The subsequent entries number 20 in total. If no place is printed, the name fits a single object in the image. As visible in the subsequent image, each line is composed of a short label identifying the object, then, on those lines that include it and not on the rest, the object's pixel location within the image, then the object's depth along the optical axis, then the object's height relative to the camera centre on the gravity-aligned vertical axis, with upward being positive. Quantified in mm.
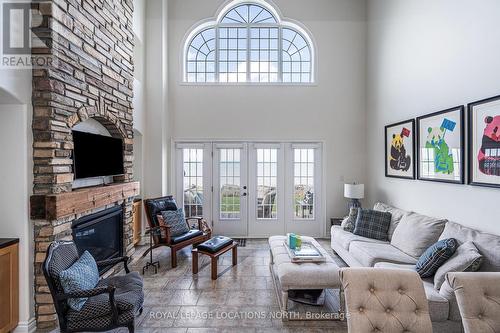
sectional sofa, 2494 -1107
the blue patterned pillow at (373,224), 4344 -918
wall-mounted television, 3344 +142
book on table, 3251 -1067
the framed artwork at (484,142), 2889 +256
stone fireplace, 2758 +700
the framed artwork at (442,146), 3385 +261
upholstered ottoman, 2951 -1171
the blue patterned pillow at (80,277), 2242 -946
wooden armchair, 4438 -1096
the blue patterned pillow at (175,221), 4656 -940
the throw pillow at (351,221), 4742 -953
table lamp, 5395 -488
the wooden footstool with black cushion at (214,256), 3912 -1308
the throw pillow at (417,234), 3463 -872
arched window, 6152 +2594
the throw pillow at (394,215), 4312 -779
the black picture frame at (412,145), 4316 +324
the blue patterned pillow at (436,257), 2822 -923
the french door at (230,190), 6055 -520
